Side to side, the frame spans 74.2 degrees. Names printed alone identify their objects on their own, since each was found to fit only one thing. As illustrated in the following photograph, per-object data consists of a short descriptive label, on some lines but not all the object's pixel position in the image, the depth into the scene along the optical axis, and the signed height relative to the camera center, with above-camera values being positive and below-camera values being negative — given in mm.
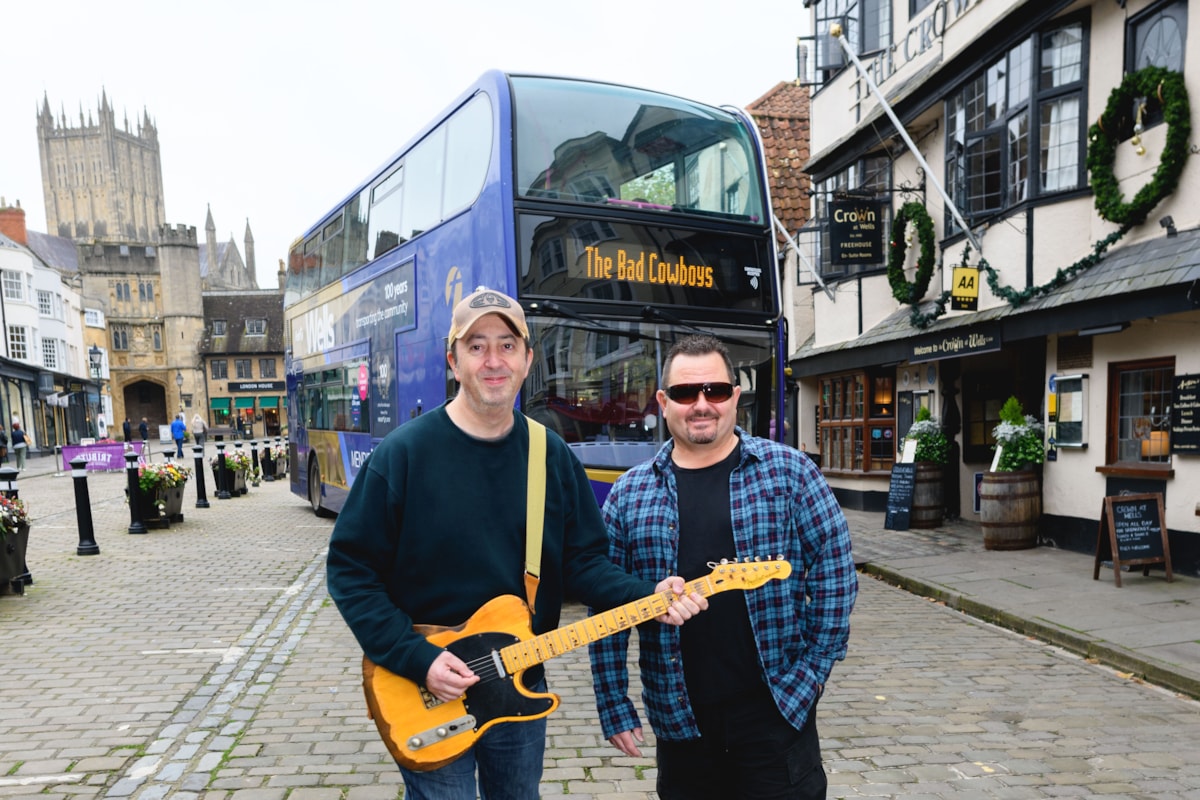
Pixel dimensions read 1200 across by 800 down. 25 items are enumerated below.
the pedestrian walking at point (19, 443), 25875 -1585
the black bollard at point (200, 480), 14692 -1710
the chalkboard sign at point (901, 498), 11188 -1851
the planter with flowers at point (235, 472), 16781 -1786
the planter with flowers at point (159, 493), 11781 -1513
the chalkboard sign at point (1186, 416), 7566 -553
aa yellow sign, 10070 +998
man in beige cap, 2051 -433
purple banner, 21469 -1656
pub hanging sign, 12727 +2198
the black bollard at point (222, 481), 16578 -1910
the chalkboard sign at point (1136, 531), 7281 -1576
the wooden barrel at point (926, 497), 11195 -1843
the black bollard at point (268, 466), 22578 -2214
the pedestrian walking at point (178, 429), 27119 -1338
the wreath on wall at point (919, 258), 11414 +1676
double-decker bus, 6426 +1139
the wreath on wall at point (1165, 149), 7414 +2158
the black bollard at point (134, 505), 11406 -1623
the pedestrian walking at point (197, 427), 28912 -1382
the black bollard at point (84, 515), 9570 -1467
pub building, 7762 +1492
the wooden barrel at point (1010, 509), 9305 -1709
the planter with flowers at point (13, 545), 7109 -1355
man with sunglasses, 2160 -673
